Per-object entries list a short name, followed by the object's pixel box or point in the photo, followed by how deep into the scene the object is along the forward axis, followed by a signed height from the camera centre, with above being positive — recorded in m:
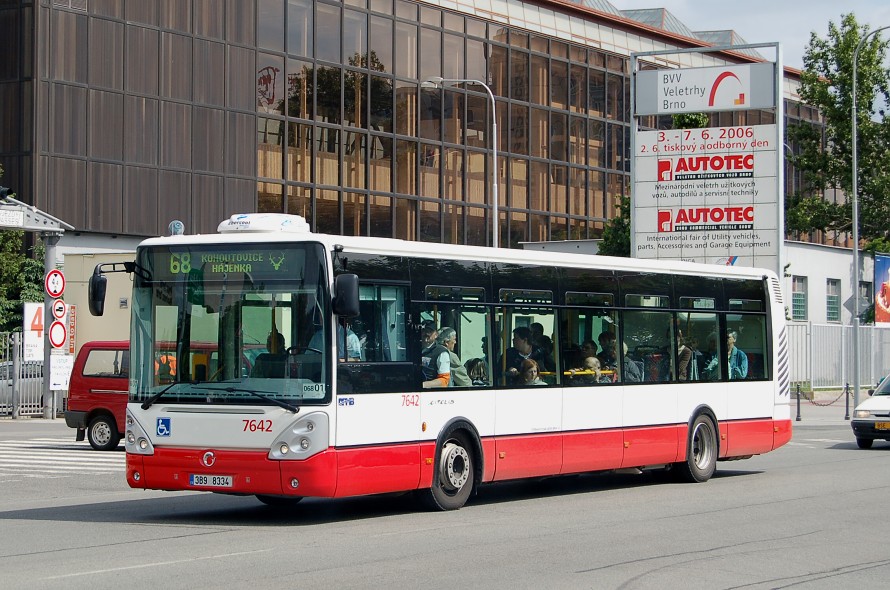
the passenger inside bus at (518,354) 15.20 -0.35
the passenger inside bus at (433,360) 14.02 -0.38
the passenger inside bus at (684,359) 18.05 -0.47
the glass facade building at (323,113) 43.44 +7.57
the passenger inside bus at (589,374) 16.20 -0.60
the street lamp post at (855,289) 39.66 +1.04
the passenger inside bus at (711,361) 18.52 -0.52
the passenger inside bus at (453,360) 14.32 -0.39
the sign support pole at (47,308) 35.09 +0.35
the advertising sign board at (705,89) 34.34 +5.94
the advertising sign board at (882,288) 49.50 +1.27
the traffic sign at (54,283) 34.12 +0.96
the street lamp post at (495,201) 36.98 +3.41
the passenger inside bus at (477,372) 14.66 -0.53
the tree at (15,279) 43.38 +1.38
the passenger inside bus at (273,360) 12.91 -0.35
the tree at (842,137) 57.53 +8.13
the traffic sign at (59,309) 34.62 +0.33
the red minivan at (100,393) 24.73 -1.28
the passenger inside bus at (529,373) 15.41 -0.57
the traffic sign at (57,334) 34.44 -0.30
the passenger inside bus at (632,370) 17.06 -0.59
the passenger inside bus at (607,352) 16.65 -0.35
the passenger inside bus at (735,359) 19.02 -0.51
